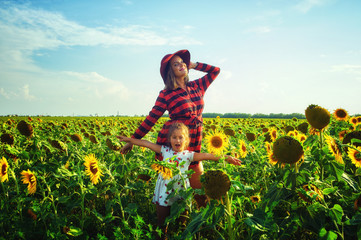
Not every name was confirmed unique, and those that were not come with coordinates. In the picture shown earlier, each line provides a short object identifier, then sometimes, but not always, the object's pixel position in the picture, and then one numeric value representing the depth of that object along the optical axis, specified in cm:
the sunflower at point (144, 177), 314
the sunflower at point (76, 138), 429
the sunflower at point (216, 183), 149
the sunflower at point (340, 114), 461
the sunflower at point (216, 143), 316
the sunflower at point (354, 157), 199
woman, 305
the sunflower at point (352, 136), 217
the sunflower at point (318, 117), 188
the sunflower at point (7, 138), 353
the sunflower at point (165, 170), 209
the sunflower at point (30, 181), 257
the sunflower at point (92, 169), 262
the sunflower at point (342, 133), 341
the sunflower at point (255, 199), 242
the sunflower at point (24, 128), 336
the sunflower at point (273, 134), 446
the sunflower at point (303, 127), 400
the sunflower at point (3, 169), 272
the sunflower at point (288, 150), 167
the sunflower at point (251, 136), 470
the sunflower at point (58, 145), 337
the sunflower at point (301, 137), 316
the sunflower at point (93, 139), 454
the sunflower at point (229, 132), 471
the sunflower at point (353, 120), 519
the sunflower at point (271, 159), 249
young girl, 261
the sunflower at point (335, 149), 181
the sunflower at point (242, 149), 367
